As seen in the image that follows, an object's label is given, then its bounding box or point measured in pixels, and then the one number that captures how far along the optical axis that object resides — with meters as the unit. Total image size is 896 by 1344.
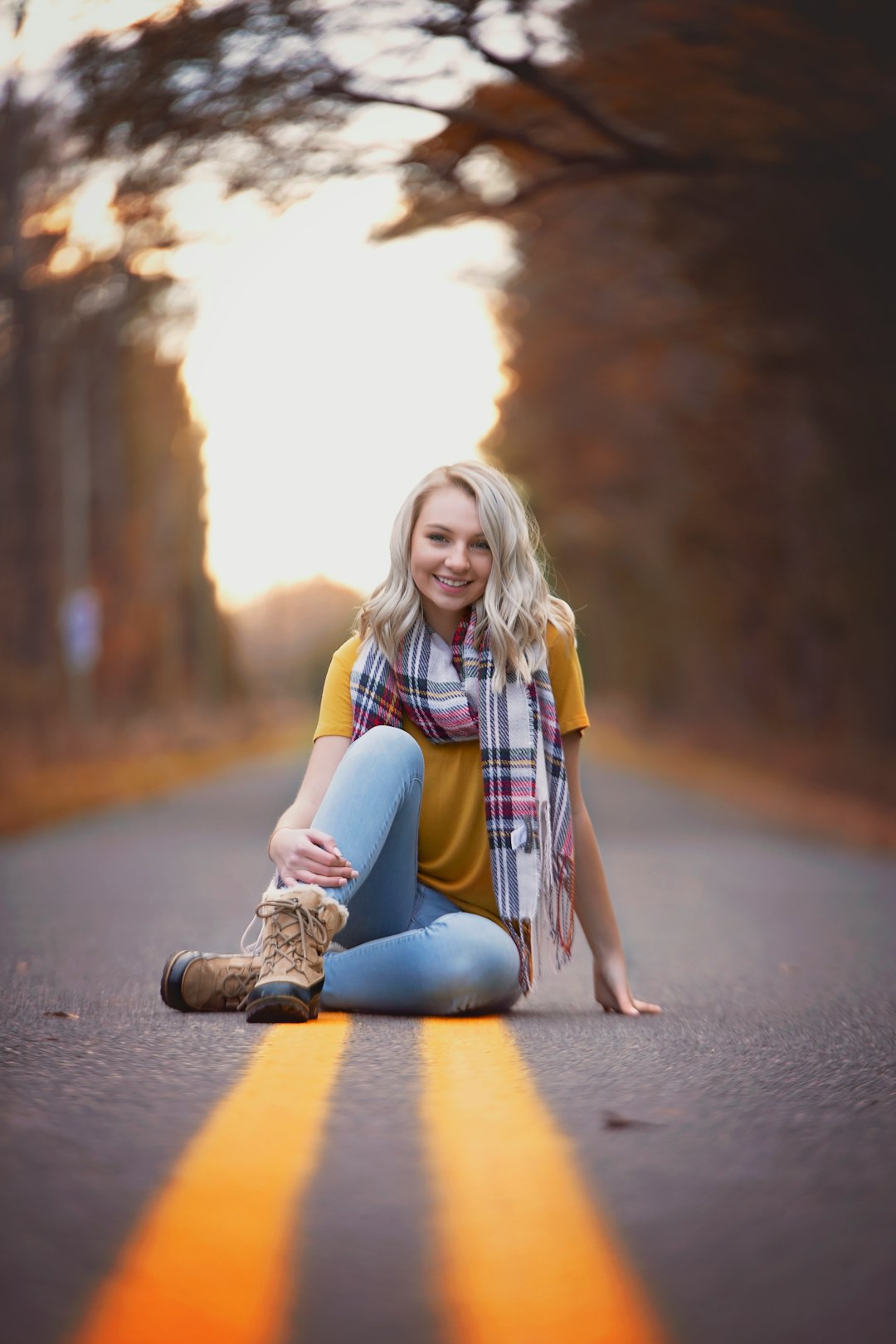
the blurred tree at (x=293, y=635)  77.75
